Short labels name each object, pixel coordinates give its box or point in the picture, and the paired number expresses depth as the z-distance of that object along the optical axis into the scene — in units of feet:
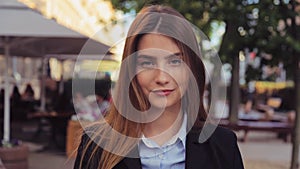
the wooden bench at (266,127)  39.73
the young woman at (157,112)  4.11
